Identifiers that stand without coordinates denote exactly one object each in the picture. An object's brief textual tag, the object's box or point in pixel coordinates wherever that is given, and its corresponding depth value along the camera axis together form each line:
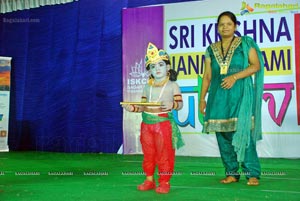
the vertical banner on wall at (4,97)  8.61
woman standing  3.70
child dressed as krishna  3.34
